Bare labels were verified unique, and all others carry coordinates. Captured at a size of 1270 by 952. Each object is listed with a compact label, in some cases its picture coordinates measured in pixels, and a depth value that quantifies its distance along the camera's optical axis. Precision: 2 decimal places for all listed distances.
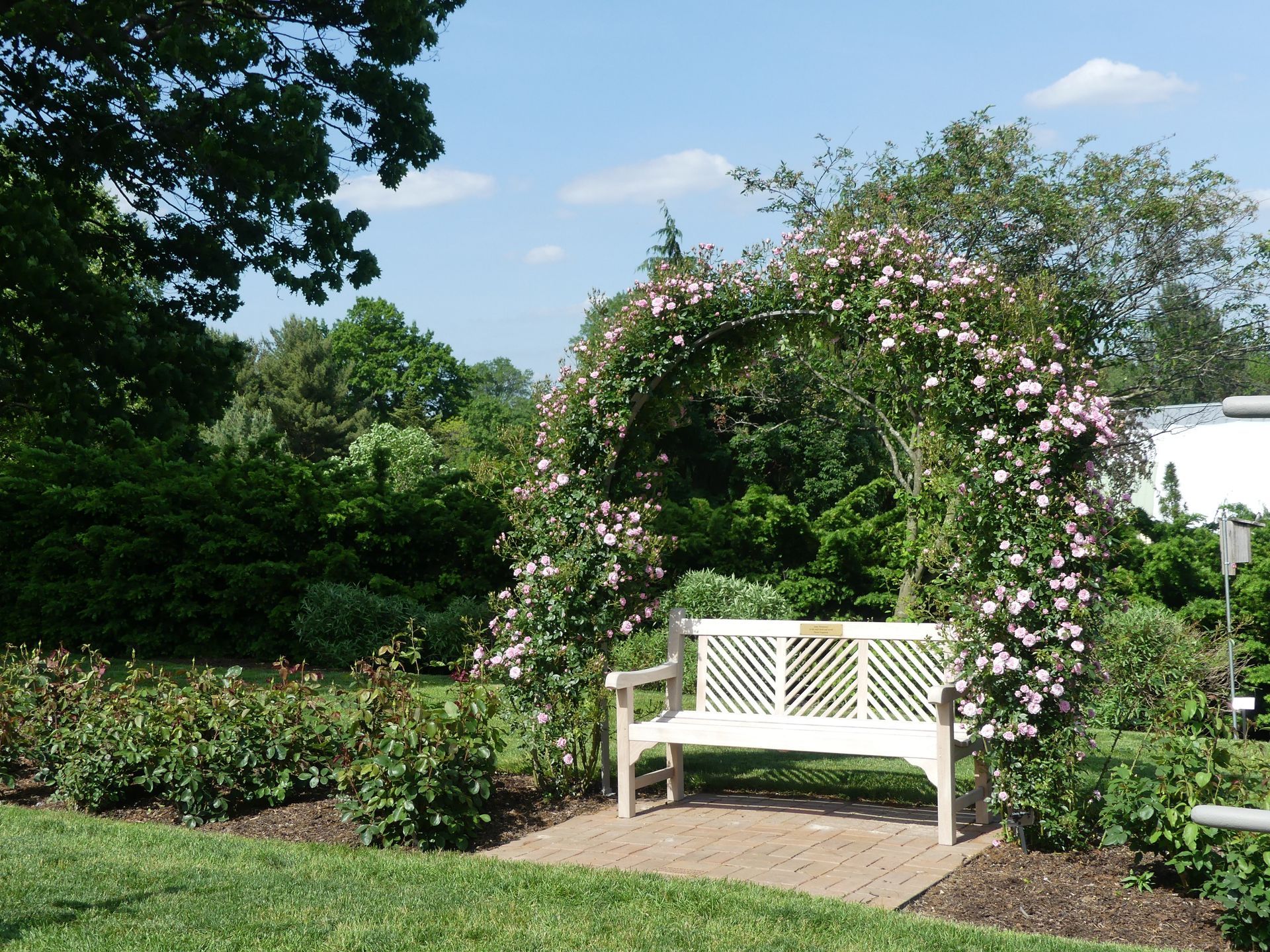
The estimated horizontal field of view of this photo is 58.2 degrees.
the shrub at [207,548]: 12.93
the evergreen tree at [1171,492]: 23.26
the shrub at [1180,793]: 4.35
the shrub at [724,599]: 11.45
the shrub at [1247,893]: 3.94
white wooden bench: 5.65
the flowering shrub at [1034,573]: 5.19
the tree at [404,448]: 34.78
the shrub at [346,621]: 12.13
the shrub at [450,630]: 12.04
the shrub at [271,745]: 5.54
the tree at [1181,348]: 14.79
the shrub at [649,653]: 9.52
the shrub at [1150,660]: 6.04
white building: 26.25
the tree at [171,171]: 11.56
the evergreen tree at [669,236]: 26.72
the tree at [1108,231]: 14.60
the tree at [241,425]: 33.81
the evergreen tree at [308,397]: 40.69
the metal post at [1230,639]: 4.78
